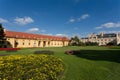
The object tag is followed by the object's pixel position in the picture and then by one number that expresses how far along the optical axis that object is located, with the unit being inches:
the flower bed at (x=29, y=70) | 99.8
